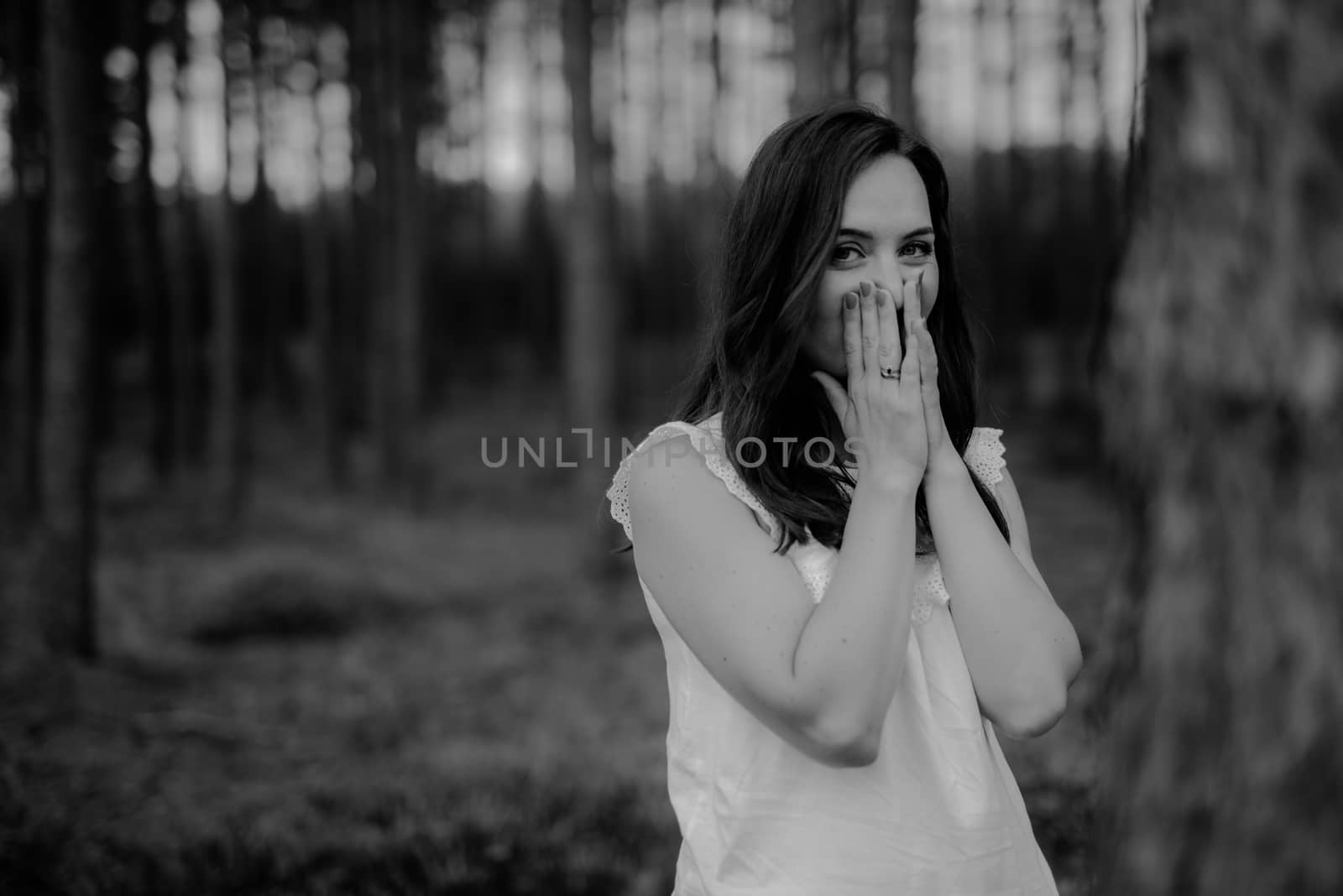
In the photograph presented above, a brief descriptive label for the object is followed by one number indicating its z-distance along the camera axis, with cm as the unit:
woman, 164
